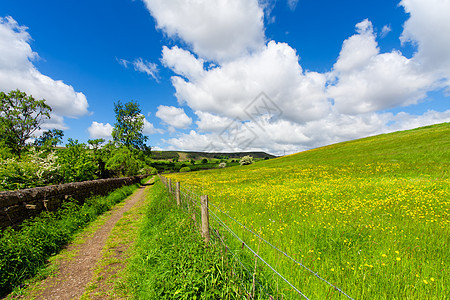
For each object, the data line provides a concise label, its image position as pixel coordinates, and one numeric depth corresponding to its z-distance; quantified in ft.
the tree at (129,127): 127.07
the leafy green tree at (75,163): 49.02
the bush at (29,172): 34.24
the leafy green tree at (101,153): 93.22
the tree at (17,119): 98.84
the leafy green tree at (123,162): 97.89
